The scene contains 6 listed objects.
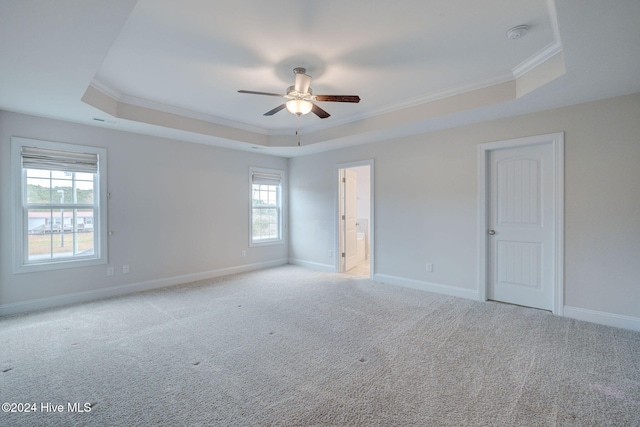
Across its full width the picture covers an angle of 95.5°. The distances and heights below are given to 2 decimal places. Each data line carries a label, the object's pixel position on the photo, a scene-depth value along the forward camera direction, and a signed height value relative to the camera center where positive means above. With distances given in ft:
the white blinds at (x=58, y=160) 11.71 +2.25
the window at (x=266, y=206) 19.70 +0.45
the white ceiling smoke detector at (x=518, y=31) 7.54 +4.76
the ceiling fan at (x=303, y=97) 9.71 +3.98
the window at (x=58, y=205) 11.66 +0.36
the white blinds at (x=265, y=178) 19.50 +2.39
